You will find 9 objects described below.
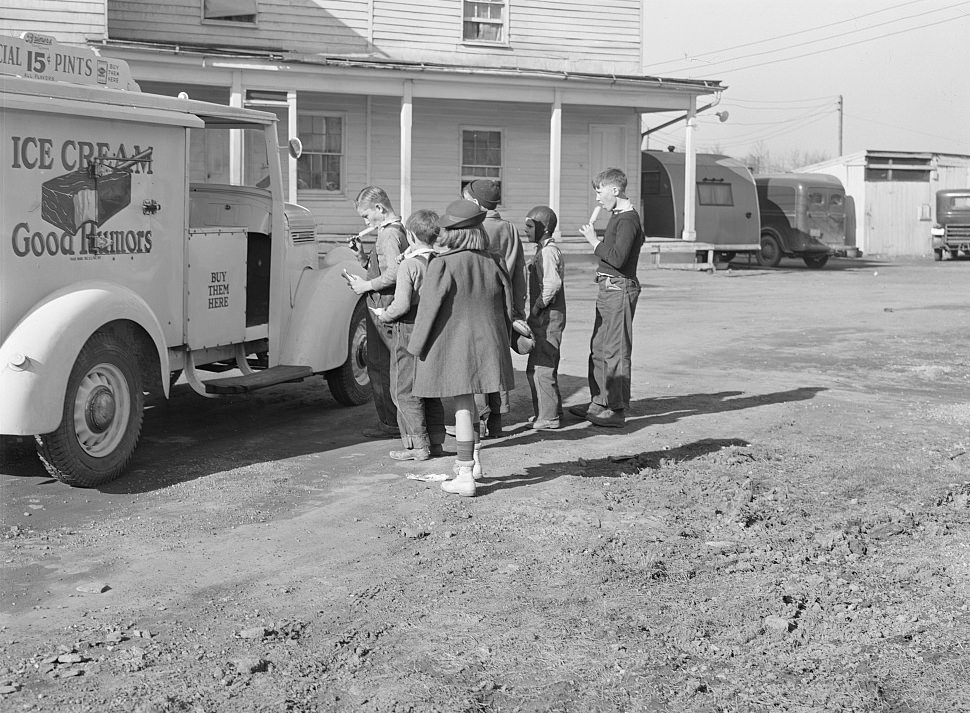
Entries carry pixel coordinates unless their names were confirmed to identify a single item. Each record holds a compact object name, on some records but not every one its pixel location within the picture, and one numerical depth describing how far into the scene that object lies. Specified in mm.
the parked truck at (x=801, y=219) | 32250
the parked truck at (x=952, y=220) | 37000
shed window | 41031
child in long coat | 6648
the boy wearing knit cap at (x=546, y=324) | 8664
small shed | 41000
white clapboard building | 21938
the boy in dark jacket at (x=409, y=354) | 7398
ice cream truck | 6336
